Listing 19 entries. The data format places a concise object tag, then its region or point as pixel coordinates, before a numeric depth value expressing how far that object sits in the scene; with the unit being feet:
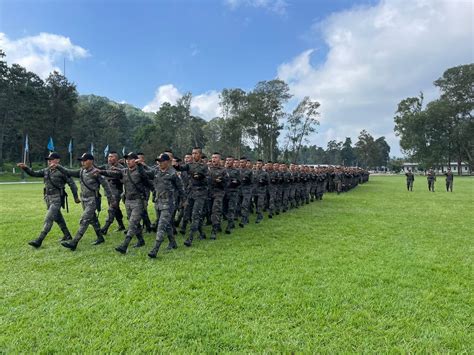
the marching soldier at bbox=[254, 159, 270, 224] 36.98
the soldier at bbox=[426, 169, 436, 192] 82.02
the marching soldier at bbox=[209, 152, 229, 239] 27.48
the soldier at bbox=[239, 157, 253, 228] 33.81
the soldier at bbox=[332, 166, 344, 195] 76.65
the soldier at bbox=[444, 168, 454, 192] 80.79
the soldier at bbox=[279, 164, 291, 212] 43.31
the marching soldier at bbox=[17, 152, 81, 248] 24.26
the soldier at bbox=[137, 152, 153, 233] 27.04
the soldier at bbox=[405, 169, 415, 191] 84.33
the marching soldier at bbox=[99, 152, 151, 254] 23.00
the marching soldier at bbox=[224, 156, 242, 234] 30.45
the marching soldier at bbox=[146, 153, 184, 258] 22.49
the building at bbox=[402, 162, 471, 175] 297.57
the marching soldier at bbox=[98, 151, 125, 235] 28.02
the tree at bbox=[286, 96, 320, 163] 178.91
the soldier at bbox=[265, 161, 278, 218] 39.22
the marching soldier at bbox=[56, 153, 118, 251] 24.02
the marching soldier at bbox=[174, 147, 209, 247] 25.39
